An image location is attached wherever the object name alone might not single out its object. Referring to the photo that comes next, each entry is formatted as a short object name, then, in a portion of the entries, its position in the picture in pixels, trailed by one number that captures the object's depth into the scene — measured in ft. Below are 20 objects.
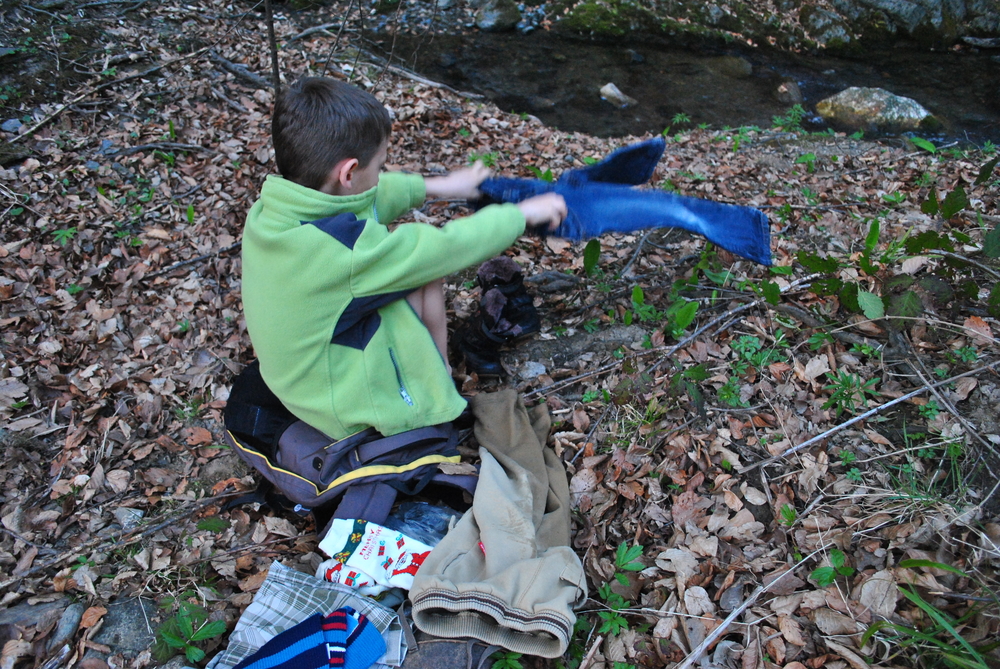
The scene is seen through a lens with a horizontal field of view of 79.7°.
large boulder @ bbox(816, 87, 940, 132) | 24.71
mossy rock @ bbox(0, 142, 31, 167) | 14.16
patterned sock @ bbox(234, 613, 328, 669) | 6.45
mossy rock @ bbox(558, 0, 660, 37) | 32.24
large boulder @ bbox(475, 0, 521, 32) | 31.76
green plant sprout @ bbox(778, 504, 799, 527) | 7.45
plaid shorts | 6.93
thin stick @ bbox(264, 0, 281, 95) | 14.23
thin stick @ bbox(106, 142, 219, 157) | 15.05
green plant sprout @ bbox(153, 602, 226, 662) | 7.09
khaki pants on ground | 6.69
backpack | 8.21
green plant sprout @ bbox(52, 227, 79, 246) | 12.98
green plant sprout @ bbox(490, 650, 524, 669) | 6.71
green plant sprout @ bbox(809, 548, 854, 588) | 6.68
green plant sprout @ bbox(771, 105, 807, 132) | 22.72
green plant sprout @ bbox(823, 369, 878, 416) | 8.52
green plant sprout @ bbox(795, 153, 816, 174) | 15.80
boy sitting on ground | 7.62
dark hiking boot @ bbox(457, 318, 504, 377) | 10.75
